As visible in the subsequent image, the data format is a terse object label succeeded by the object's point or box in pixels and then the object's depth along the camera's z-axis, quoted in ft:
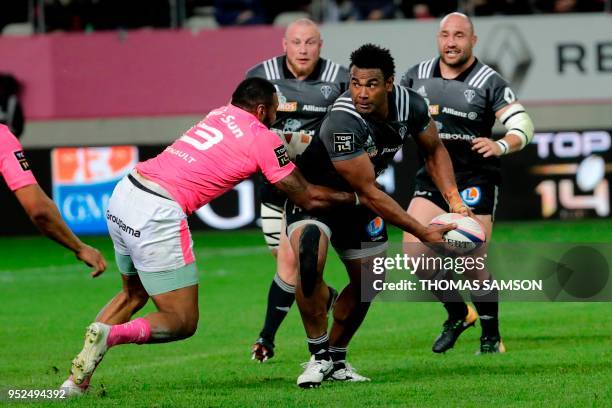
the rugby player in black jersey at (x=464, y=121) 64.80
